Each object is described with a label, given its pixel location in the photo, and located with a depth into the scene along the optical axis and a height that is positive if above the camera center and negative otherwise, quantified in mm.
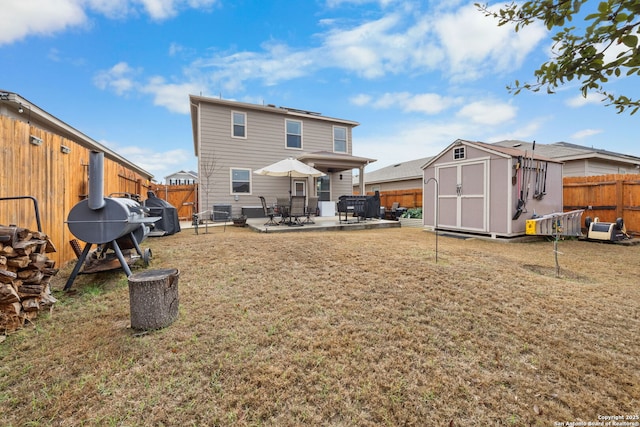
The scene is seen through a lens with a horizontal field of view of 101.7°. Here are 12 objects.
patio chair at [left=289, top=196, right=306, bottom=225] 8084 +45
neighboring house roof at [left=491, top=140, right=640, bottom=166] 11662 +2733
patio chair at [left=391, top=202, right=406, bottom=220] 14322 -202
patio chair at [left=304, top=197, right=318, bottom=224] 8383 +65
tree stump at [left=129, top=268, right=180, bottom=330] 2537 -930
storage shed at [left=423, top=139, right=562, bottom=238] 7238 +632
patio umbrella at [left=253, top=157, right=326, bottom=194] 8688 +1299
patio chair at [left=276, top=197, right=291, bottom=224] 8508 +62
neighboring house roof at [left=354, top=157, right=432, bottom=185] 19472 +3055
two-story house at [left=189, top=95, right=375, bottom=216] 11711 +2762
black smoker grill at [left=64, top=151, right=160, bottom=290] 3576 -152
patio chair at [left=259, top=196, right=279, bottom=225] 8838 -144
